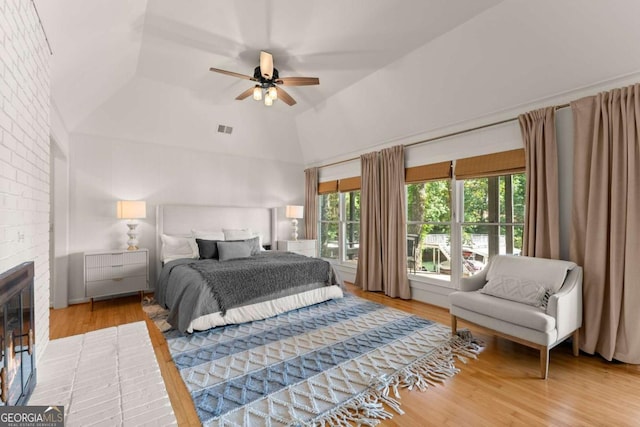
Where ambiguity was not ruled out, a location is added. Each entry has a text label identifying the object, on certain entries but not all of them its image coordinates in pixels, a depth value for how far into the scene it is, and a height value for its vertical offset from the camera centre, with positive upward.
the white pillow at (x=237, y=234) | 4.87 -0.28
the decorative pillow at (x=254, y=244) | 4.57 -0.44
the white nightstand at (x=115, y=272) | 3.80 -0.75
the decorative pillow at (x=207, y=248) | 4.13 -0.44
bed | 3.06 -0.68
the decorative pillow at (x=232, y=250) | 4.06 -0.48
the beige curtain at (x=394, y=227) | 4.31 -0.17
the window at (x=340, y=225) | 5.61 -0.18
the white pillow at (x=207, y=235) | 4.57 -0.28
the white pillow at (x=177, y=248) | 4.34 -0.46
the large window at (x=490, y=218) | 3.37 -0.03
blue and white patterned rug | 1.83 -1.22
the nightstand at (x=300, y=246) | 5.63 -0.59
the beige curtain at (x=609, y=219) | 2.42 -0.04
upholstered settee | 2.29 -0.78
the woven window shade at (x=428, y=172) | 3.91 +0.63
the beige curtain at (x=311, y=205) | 6.18 +0.26
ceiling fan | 3.03 +1.52
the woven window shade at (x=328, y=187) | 5.74 +0.62
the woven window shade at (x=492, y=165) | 3.17 +0.61
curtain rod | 2.87 +1.08
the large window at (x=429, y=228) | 4.08 -0.18
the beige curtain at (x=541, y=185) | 2.85 +0.31
